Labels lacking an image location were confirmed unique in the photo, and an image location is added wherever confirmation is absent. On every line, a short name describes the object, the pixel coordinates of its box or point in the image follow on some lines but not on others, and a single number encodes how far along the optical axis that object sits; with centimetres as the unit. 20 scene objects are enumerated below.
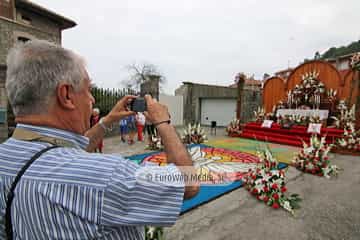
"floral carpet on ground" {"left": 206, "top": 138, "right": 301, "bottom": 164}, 537
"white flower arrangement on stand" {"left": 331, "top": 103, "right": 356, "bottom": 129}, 652
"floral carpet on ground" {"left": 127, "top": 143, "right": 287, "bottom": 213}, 301
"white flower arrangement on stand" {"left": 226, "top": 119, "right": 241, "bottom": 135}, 874
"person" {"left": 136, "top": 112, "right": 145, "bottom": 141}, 752
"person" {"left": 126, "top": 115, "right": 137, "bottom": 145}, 702
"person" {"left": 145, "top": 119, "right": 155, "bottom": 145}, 610
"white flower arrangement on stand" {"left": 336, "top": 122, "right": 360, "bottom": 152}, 553
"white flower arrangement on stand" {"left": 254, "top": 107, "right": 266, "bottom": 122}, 918
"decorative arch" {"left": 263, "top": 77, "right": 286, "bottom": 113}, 1044
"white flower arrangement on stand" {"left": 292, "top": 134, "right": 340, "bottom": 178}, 386
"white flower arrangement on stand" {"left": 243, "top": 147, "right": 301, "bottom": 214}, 267
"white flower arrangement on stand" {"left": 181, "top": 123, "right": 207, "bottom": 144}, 679
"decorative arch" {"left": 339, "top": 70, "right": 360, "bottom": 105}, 768
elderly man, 52
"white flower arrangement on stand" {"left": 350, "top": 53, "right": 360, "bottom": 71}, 639
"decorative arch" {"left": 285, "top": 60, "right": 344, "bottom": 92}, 856
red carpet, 662
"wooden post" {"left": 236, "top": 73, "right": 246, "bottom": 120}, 876
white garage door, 1385
